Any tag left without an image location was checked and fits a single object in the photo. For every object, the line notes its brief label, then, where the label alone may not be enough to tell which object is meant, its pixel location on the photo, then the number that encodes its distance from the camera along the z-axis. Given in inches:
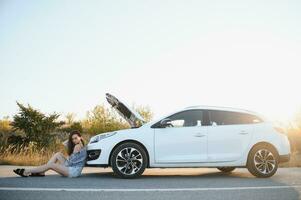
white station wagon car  378.6
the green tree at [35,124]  930.7
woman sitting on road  384.5
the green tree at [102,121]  1208.2
